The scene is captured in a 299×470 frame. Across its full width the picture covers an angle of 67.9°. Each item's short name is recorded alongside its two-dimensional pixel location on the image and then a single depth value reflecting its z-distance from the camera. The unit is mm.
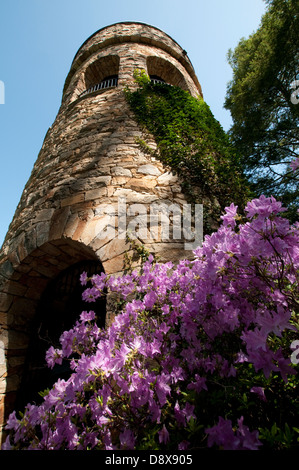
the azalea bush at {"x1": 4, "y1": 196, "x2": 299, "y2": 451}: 919
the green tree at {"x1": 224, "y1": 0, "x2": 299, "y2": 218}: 5895
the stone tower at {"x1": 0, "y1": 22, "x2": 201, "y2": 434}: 2414
